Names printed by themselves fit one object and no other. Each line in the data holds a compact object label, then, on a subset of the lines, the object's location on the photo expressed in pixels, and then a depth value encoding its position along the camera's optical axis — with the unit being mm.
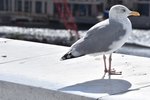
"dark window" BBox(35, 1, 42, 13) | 67188
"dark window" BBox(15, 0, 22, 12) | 68912
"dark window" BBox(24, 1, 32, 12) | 67938
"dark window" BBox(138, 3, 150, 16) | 62031
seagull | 3967
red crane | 60866
